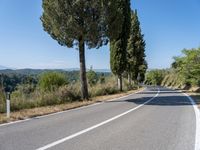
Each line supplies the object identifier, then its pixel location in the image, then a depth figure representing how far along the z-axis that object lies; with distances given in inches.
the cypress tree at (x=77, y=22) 398.2
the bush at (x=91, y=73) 1284.4
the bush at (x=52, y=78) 726.8
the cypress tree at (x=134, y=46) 991.7
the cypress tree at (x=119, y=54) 729.0
